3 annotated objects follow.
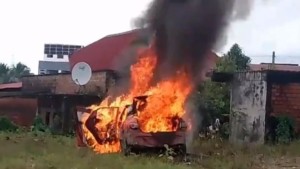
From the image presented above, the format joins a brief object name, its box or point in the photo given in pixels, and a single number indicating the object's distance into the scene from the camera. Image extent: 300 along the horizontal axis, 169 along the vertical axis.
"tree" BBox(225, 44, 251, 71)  39.91
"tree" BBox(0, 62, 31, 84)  73.81
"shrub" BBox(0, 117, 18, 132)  24.08
